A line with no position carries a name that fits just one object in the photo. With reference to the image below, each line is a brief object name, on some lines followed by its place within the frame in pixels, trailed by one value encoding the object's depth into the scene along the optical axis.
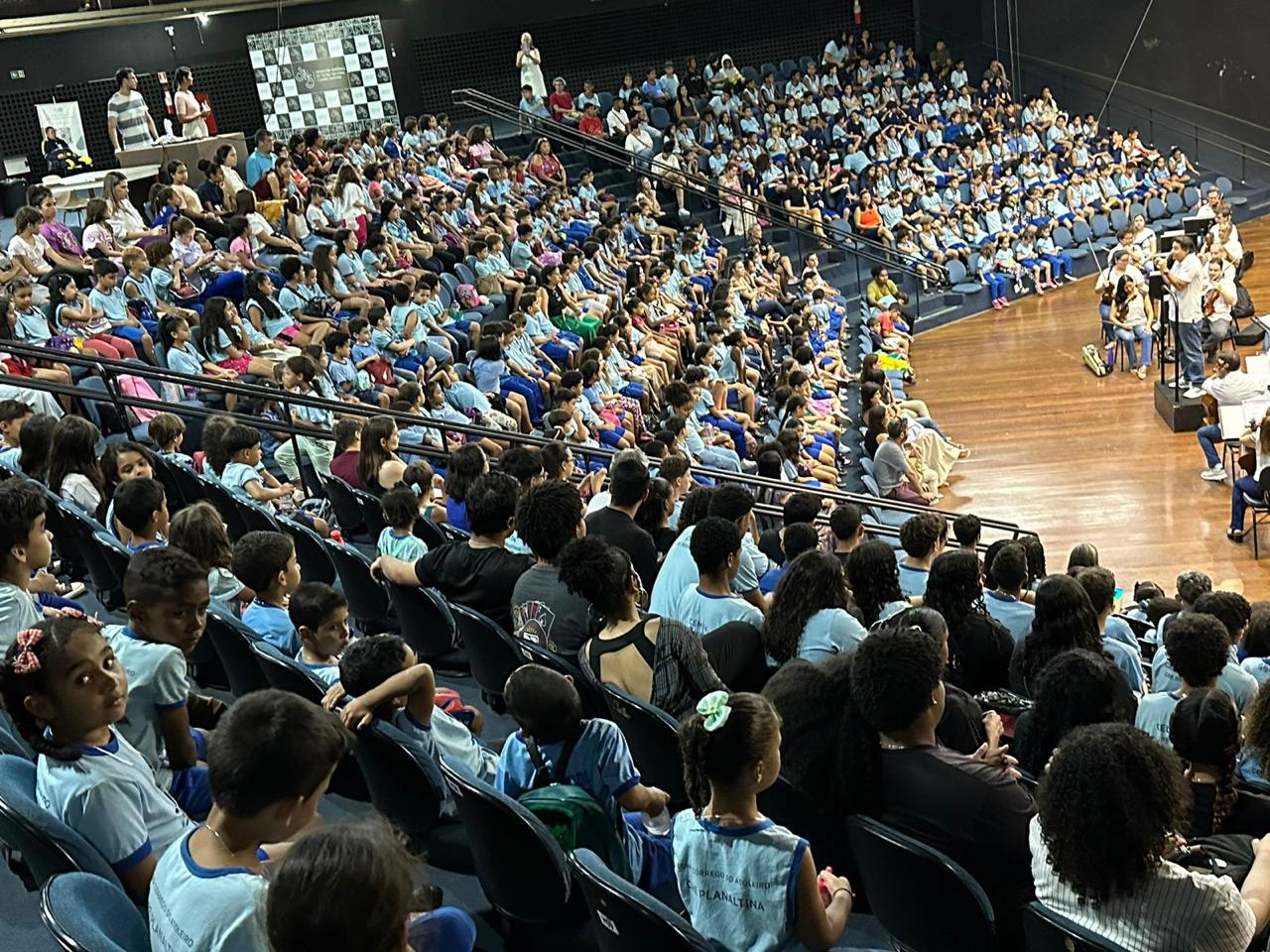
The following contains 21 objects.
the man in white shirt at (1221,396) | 10.51
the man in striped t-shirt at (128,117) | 12.99
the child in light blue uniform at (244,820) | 2.07
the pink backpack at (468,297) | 11.38
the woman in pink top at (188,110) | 13.36
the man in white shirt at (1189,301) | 12.18
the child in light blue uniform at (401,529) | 4.86
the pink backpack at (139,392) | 7.05
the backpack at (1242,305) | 13.56
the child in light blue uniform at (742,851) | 2.50
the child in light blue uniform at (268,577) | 3.90
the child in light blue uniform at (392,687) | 3.05
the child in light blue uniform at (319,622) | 3.55
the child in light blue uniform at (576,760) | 2.86
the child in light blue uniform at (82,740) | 2.51
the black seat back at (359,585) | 4.76
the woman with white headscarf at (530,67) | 17.52
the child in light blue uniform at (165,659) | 3.01
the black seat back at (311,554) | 5.03
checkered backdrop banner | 16.64
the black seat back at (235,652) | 3.70
